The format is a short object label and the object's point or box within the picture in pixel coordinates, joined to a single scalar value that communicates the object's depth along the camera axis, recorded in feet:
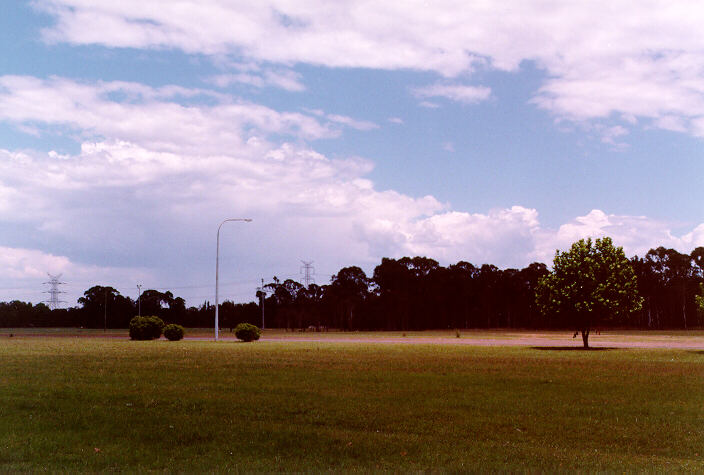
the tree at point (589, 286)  128.88
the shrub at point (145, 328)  164.66
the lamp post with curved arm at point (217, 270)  180.14
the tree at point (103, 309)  434.71
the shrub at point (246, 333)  164.55
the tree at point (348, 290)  450.30
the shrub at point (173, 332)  161.89
